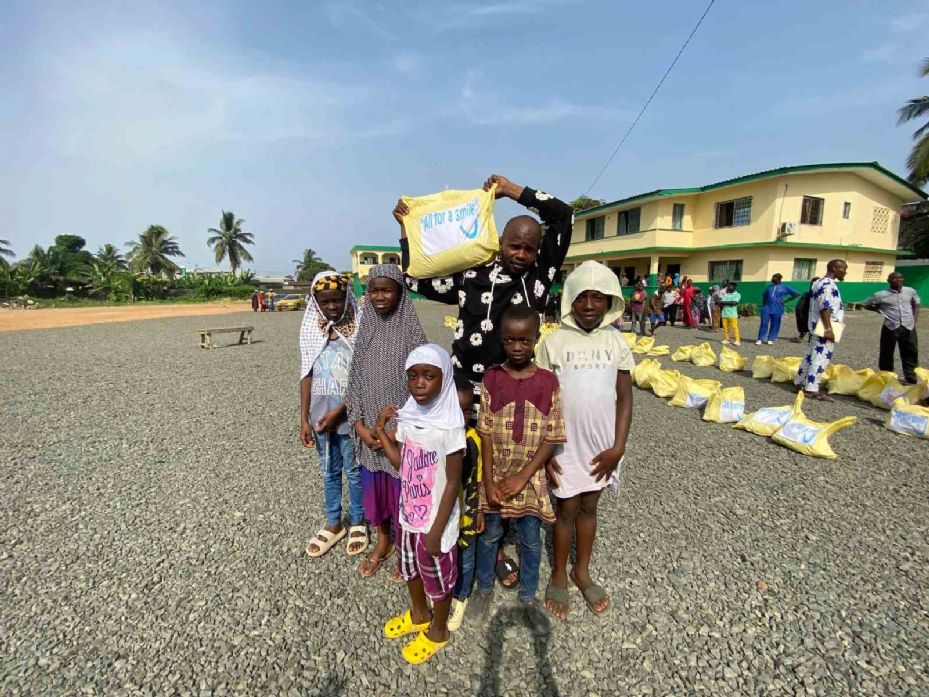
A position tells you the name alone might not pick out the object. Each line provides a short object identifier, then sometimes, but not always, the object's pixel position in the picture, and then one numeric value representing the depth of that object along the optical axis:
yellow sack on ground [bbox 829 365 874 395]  5.92
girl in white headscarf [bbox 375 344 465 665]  1.88
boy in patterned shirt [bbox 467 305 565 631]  1.99
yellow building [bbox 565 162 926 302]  18.28
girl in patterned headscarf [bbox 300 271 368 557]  2.51
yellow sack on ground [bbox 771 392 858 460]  4.06
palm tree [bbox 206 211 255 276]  54.06
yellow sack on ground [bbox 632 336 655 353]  9.74
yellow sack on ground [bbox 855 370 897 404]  5.61
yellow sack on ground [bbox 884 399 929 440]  4.46
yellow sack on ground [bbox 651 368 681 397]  6.14
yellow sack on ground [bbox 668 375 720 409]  5.62
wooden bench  11.69
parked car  29.48
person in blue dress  10.47
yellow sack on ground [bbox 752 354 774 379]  7.18
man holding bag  2.28
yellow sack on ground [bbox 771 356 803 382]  6.72
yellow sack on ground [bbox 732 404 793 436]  4.57
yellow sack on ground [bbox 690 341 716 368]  8.35
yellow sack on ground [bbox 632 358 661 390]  6.67
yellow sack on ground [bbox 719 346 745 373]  7.85
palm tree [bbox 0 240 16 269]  45.75
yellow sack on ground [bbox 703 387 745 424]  5.04
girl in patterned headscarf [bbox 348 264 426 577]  2.21
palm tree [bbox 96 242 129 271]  54.94
